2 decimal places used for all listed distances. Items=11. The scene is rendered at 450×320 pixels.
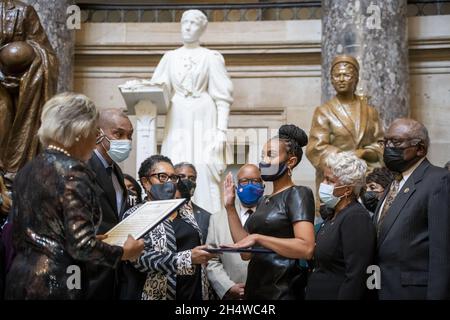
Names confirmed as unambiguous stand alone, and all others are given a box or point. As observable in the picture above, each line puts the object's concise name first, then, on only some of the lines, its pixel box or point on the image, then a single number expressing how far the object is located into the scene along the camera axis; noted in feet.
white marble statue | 26.35
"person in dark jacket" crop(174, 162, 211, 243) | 20.03
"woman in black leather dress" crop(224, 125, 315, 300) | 13.48
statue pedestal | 26.14
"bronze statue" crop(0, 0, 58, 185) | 19.92
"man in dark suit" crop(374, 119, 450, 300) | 13.44
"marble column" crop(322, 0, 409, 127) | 31.53
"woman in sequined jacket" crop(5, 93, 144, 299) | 10.76
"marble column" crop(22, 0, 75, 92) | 33.60
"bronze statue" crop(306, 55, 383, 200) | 26.03
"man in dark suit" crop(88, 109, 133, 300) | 13.74
